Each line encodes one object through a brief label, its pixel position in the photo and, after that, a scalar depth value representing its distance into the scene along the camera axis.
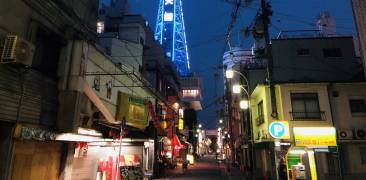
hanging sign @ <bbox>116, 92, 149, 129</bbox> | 17.16
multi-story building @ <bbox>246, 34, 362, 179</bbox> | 13.43
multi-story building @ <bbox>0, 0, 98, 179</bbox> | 8.09
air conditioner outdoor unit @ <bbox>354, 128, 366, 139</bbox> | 19.75
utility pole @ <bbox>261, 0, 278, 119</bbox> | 13.38
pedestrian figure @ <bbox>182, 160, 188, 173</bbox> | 34.14
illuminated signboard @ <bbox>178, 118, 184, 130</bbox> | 44.12
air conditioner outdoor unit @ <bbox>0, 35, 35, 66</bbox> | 7.85
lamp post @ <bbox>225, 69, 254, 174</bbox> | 20.03
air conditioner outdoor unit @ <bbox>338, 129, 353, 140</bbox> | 19.88
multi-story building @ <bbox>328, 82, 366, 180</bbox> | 19.47
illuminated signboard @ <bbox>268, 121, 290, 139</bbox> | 12.86
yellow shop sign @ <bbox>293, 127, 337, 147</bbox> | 18.14
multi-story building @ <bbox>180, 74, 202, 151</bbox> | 99.62
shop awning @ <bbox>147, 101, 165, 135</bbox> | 20.75
